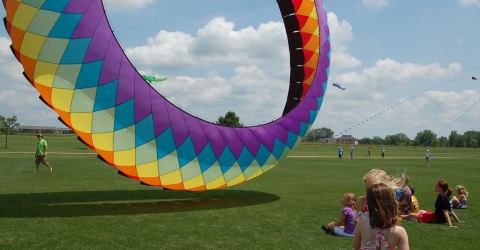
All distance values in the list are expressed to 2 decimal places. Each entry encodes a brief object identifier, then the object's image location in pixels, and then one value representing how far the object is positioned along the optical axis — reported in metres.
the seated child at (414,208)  10.47
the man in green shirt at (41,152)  18.77
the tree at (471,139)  136.40
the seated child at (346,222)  8.40
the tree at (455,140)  150.38
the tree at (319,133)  186.41
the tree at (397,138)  174.12
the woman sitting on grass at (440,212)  10.05
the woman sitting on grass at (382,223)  3.35
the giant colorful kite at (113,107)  8.88
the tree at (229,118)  72.44
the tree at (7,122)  58.59
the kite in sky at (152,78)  35.16
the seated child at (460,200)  12.28
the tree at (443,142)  153.00
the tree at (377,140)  173.35
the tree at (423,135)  160.64
